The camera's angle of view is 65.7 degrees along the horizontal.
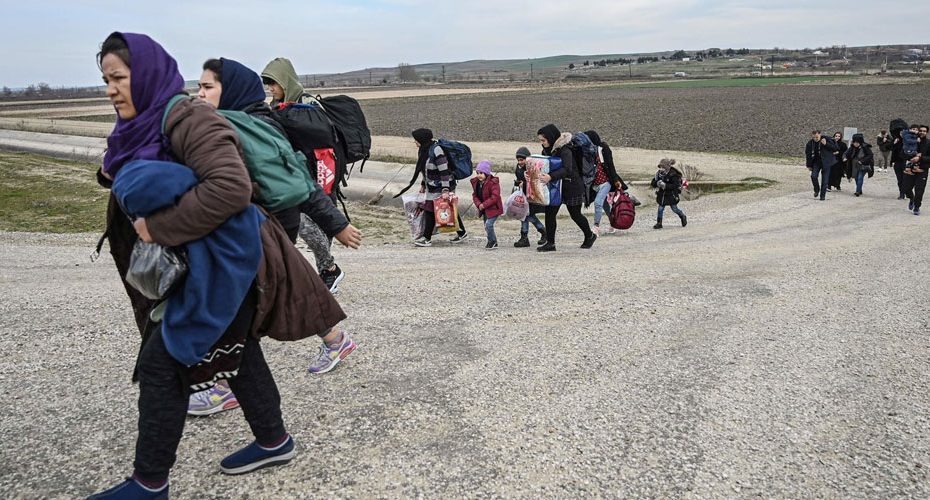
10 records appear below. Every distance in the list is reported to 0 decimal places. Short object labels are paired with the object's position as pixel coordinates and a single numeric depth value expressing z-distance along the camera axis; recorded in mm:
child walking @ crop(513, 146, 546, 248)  9844
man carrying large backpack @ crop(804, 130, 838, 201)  14234
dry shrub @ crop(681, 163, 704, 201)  15758
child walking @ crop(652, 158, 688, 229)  11625
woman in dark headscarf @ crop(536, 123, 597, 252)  9258
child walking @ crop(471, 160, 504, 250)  10398
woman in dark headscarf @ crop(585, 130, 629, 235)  10969
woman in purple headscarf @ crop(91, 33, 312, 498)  2594
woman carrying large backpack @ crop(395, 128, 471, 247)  10062
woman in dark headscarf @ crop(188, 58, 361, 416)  3609
